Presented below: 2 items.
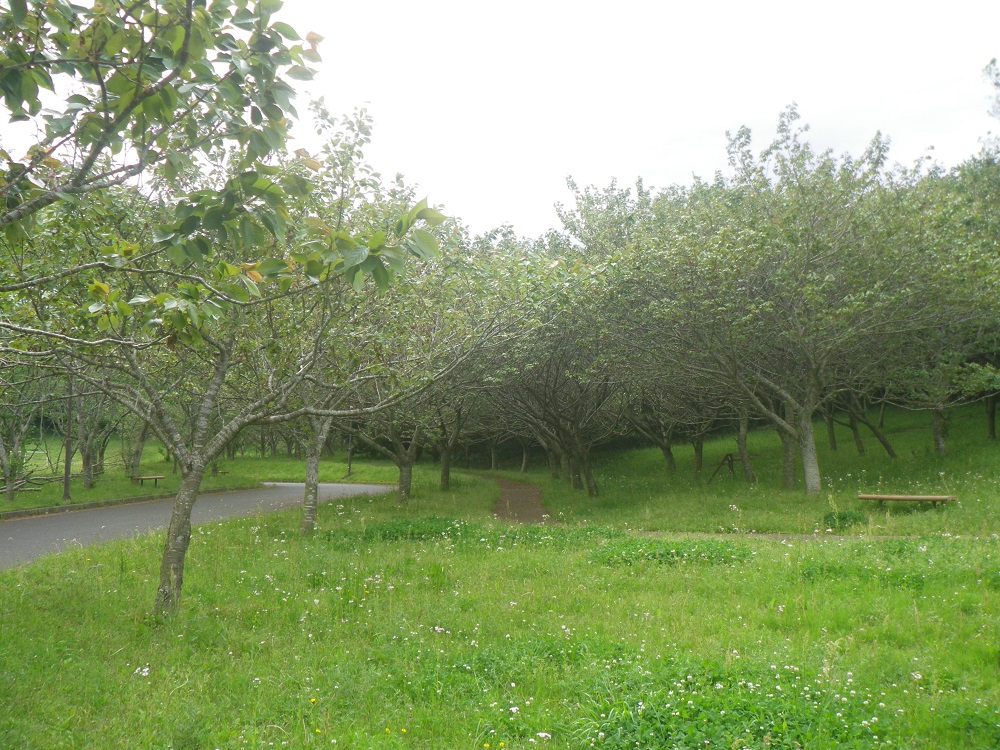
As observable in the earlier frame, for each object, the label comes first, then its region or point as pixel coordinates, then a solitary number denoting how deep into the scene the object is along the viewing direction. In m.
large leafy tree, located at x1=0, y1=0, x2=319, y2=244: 3.50
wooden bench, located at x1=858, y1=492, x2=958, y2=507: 13.97
